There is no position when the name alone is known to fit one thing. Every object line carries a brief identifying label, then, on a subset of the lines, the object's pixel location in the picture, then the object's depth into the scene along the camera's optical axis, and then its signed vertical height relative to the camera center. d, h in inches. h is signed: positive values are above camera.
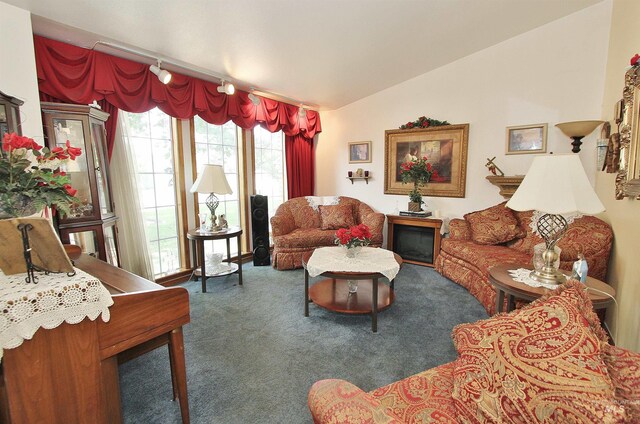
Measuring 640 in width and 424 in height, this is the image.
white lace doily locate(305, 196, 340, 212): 189.5 -11.8
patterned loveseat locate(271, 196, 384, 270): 162.6 -23.9
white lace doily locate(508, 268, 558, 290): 72.0 -25.4
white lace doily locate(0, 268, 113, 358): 38.3 -16.0
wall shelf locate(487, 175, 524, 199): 142.8 -1.2
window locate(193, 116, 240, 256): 156.6 +15.8
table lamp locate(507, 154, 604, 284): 62.8 -2.2
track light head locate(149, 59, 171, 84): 118.0 +44.6
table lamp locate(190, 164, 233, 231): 132.1 +1.1
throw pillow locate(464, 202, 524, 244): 135.0 -21.4
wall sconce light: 120.9 +20.8
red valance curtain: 98.3 +39.8
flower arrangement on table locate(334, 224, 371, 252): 108.8 -20.2
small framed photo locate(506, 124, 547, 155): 143.1 +20.2
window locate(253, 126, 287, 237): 187.8 +11.6
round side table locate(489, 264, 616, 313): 66.4 -26.4
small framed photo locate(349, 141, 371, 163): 202.2 +21.3
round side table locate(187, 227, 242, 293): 131.3 -24.0
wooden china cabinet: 93.6 +5.1
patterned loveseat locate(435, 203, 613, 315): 99.0 -27.1
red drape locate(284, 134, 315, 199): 204.4 +12.9
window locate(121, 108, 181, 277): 134.7 +0.6
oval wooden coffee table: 99.3 -44.4
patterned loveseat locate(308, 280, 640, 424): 28.7 -21.4
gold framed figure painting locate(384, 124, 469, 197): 166.9 +16.3
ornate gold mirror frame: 77.9 +10.2
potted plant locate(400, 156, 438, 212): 173.0 +3.8
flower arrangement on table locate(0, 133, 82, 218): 42.6 +0.6
